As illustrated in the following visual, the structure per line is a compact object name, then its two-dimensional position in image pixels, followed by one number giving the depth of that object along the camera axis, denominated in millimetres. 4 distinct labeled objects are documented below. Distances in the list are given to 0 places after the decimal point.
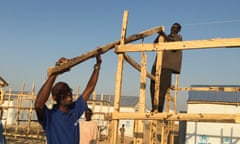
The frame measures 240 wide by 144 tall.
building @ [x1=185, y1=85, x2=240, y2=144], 16531
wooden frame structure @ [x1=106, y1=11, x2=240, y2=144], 4327
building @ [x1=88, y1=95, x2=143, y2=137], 36719
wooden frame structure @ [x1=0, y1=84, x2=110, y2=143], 21436
